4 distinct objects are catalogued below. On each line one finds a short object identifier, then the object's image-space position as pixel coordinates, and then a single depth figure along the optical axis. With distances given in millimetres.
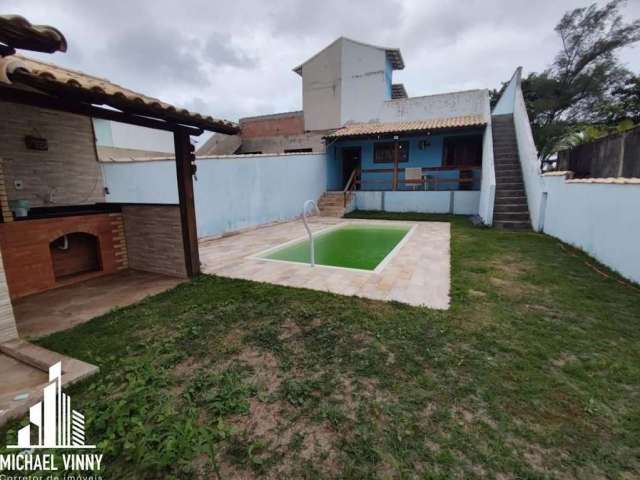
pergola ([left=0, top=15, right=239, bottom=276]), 2295
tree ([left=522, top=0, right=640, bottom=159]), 18219
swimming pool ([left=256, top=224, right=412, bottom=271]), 6168
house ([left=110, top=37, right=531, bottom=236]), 8719
